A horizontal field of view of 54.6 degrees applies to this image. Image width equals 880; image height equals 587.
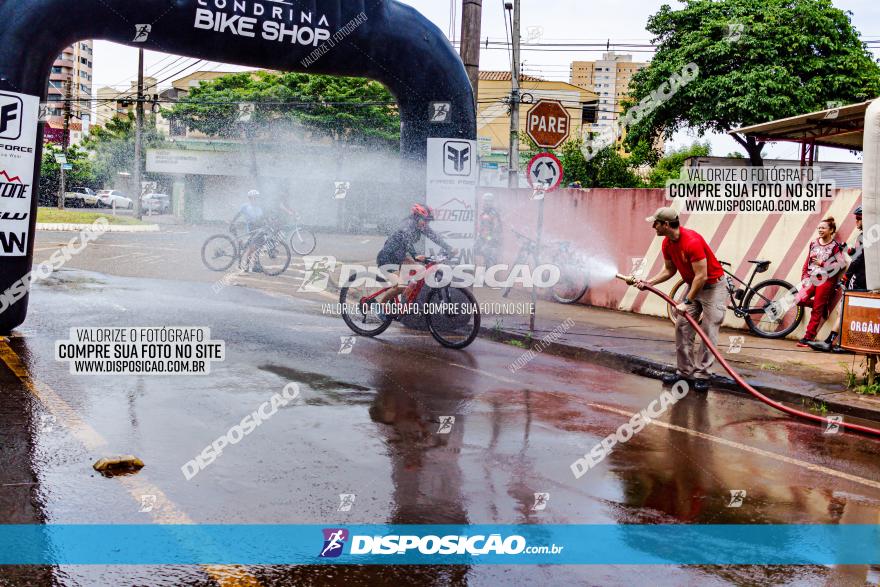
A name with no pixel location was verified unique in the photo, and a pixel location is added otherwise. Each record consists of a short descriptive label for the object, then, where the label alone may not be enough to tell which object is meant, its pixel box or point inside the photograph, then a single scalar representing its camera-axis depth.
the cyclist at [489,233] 18.16
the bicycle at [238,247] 18.56
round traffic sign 13.02
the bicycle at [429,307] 11.23
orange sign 8.84
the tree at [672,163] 40.81
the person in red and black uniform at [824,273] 11.82
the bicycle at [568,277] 15.98
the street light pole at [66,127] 44.98
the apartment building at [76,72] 107.80
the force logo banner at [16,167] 9.82
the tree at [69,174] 59.72
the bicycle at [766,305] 12.53
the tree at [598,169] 37.09
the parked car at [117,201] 58.97
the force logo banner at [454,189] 12.19
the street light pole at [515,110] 25.78
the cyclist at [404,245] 11.24
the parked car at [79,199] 60.00
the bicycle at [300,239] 24.38
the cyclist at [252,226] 18.53
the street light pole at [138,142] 40.41
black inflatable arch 9.82
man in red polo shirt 9.16
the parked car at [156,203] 54.70
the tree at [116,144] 56.57
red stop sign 12.95
